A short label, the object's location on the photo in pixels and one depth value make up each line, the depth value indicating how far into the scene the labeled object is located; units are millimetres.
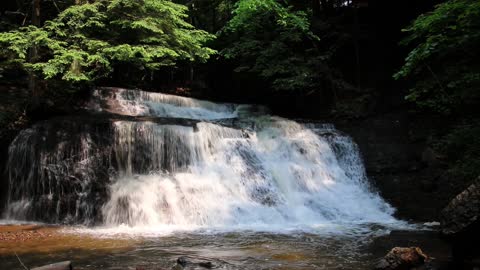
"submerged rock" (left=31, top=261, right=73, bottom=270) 5426
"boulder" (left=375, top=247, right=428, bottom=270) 5742
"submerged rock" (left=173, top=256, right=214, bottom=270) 6089
